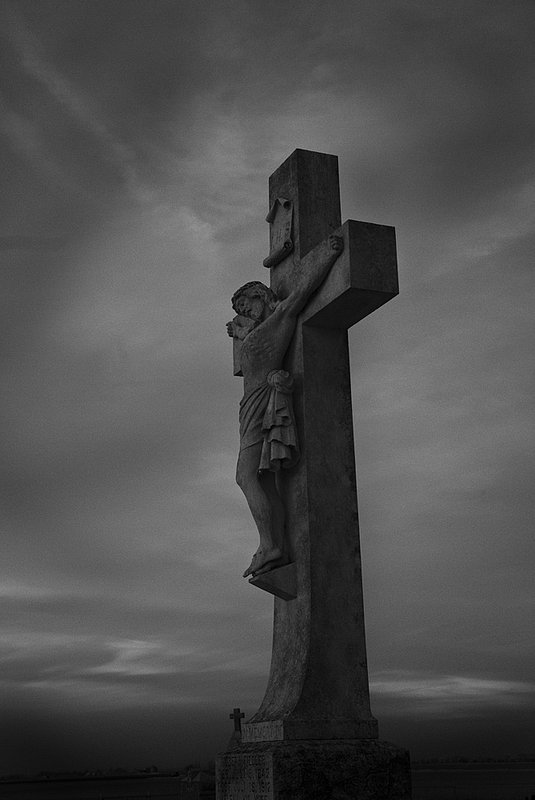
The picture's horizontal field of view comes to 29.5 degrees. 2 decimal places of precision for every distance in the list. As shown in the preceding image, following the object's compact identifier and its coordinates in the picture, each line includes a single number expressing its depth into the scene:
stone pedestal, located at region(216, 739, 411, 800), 6.73
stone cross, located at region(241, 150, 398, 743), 7.16
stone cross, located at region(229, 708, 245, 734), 15.46
